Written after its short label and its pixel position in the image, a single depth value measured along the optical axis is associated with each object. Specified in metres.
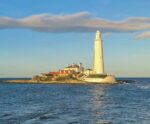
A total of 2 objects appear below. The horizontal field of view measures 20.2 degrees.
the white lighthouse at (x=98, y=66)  163.75
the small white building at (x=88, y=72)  180.09
